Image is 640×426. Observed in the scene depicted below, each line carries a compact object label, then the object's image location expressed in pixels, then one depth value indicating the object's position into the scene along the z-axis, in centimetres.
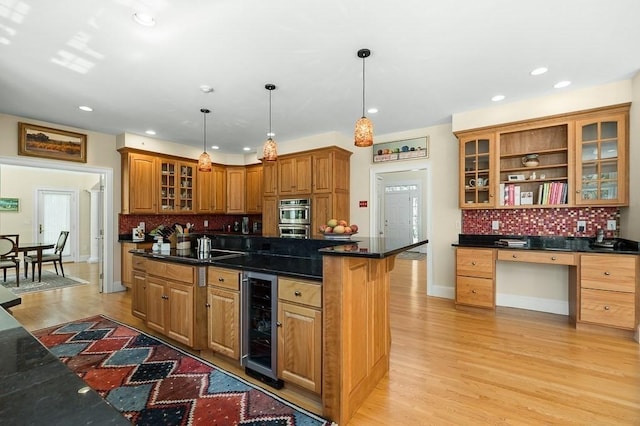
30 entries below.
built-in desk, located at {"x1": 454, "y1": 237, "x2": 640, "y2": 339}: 302
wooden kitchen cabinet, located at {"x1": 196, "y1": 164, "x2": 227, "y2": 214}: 620
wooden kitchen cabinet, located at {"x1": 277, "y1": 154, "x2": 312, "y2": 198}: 527
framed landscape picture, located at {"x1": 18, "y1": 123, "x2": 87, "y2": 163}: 429
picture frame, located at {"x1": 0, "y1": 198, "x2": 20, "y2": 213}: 705
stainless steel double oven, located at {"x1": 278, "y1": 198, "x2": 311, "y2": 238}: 521
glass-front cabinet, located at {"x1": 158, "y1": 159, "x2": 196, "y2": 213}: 559
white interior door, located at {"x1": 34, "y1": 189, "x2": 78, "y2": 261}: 771
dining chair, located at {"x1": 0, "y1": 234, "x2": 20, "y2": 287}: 521
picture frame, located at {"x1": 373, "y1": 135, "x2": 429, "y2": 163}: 482
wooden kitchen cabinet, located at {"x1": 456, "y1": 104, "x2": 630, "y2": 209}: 337
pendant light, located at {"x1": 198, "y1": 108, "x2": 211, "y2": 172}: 384
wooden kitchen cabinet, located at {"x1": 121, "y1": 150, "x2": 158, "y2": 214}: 512
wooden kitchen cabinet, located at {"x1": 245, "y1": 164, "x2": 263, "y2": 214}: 671
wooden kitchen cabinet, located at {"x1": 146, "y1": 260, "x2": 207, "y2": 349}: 259
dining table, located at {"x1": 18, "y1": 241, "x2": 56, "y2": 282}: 555
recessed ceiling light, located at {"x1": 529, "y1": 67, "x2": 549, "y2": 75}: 295
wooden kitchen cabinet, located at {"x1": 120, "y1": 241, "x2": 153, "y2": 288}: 507
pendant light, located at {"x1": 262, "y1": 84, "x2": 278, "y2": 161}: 329
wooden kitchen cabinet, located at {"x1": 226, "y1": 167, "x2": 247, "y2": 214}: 675
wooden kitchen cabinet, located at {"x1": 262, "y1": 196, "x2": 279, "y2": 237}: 564
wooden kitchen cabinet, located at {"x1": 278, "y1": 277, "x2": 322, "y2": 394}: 194
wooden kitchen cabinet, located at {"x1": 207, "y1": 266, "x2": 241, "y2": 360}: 237
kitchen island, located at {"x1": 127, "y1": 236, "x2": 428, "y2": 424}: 181
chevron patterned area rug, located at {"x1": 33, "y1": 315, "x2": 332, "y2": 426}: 187
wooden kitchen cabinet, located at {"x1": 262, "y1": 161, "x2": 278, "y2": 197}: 567
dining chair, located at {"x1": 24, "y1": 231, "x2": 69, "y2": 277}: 582
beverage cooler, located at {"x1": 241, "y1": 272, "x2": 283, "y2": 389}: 226
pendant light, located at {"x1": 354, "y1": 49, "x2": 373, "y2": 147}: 264
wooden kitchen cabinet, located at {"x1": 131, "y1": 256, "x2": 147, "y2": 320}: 313
